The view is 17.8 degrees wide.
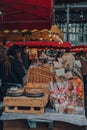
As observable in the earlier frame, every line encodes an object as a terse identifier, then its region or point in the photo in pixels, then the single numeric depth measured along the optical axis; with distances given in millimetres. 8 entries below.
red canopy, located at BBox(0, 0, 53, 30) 6562
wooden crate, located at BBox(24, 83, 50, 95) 5606
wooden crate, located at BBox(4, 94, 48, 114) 5152
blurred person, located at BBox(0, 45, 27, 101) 6344
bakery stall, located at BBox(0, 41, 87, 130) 4852
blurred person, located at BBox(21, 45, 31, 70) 9054
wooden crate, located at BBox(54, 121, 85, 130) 4836
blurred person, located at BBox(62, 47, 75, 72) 8902
